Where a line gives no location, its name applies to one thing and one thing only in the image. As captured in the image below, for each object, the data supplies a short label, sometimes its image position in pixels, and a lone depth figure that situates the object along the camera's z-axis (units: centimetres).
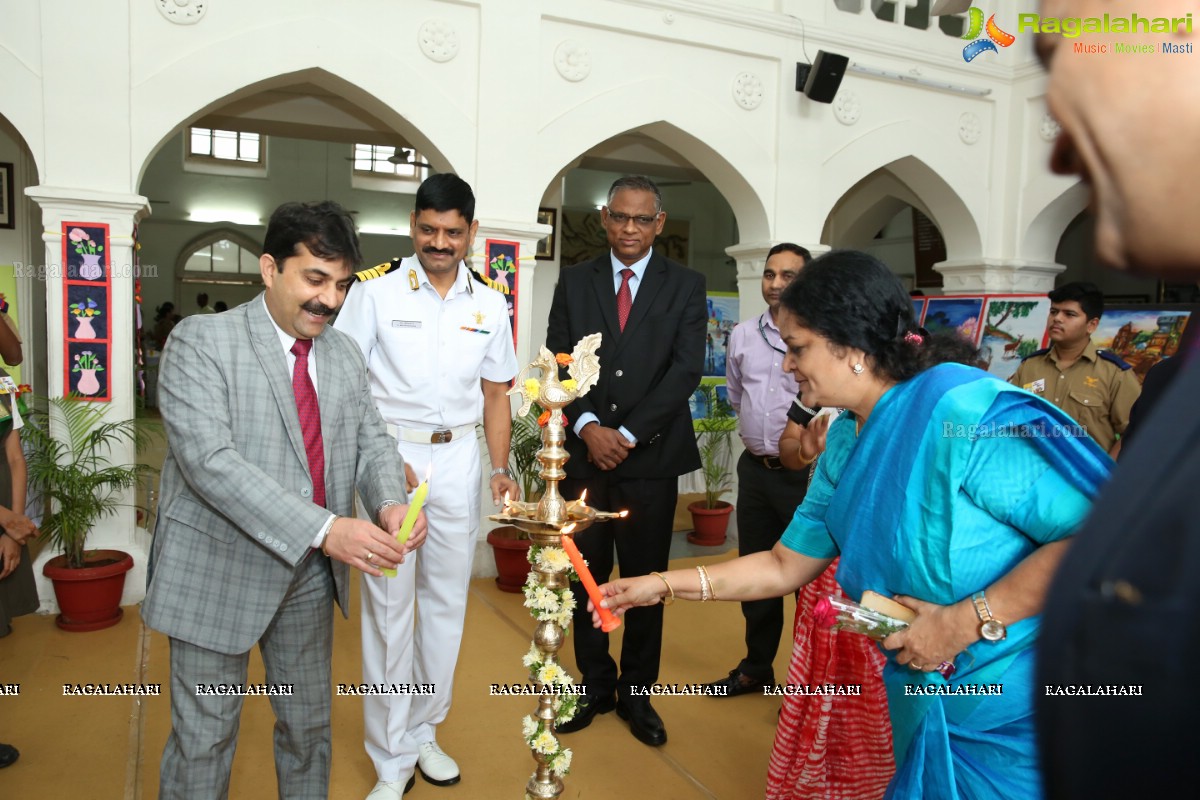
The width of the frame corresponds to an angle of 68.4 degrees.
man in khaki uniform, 462
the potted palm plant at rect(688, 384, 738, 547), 675
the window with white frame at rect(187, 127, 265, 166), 1566
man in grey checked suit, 201
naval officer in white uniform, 294
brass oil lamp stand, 184
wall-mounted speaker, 638
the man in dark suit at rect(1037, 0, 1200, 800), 39
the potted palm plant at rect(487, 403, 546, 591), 527
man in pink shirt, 371
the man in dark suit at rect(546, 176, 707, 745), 348
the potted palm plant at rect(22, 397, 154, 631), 448
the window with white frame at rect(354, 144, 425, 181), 1619
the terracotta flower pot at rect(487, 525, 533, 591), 525
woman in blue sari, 154
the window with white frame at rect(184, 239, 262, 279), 1678
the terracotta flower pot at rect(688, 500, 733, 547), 672
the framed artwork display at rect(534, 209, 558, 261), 784
